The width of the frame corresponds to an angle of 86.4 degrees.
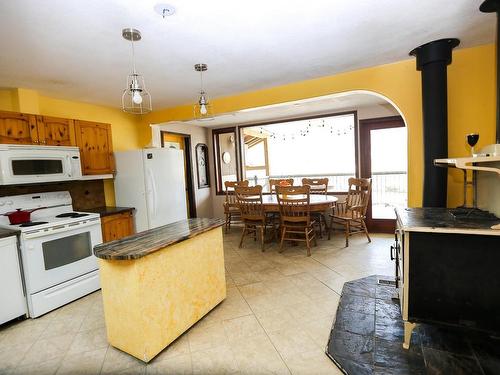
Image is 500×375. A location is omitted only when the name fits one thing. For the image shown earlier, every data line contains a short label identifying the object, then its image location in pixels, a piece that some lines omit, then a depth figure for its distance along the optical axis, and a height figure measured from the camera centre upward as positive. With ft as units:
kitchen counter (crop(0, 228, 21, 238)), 7.48 -1.43
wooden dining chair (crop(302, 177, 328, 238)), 15.04 -1.45
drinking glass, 6.69 +0.45
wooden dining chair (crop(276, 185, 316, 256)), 11.93 -2.16
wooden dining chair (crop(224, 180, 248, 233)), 17.07 -2.43
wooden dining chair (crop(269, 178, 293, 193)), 16.72 -0.93
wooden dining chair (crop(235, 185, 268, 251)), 13.11 -1.89
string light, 18.09 +2.79
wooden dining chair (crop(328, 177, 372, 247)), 13.43 -2.27
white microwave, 8.41 +0.57
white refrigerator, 11.98 -0.43
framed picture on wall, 19.31 +0.48
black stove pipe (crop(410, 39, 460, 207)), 7.73 +1.37
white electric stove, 7.88 -2.28
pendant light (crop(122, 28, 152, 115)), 5.98 +3.38
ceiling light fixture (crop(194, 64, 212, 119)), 8.25 +2.37
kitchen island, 5.60 -2.57
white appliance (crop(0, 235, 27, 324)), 7.41 -2.88
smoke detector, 5.41 +3.40
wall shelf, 5.23 -0.09
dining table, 12.54 -1.78
